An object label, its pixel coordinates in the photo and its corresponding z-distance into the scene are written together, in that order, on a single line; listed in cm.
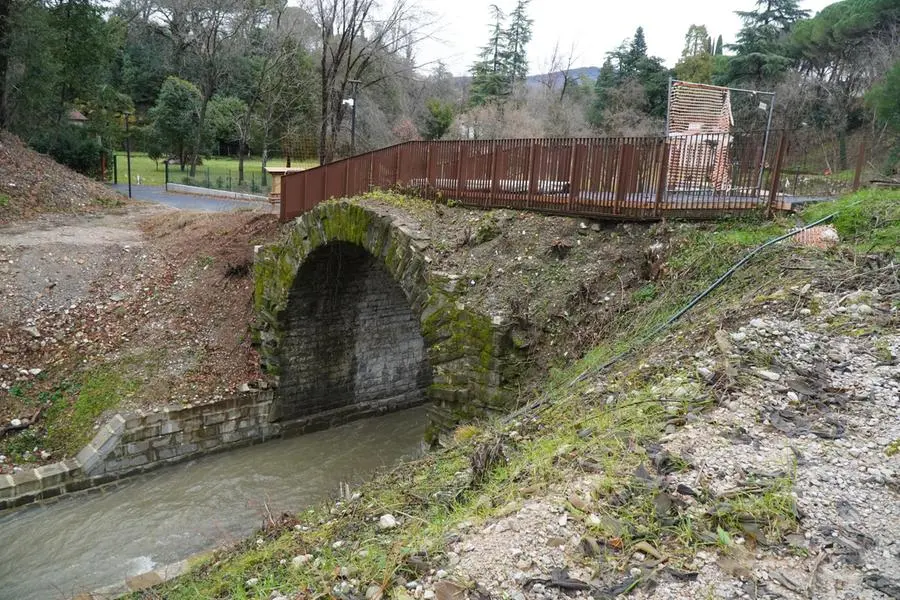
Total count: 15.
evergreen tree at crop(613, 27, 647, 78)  3547
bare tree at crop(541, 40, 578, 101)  3834
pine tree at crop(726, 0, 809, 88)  2817
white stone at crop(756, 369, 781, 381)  405
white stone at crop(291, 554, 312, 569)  380
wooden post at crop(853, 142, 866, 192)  847
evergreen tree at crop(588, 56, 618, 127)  3478
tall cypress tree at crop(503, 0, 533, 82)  4558
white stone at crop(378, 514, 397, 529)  389
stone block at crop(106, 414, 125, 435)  1052
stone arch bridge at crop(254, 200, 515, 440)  732
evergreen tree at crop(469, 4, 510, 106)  3850
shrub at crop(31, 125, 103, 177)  2491
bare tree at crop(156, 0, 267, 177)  3159
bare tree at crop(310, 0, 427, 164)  2128
